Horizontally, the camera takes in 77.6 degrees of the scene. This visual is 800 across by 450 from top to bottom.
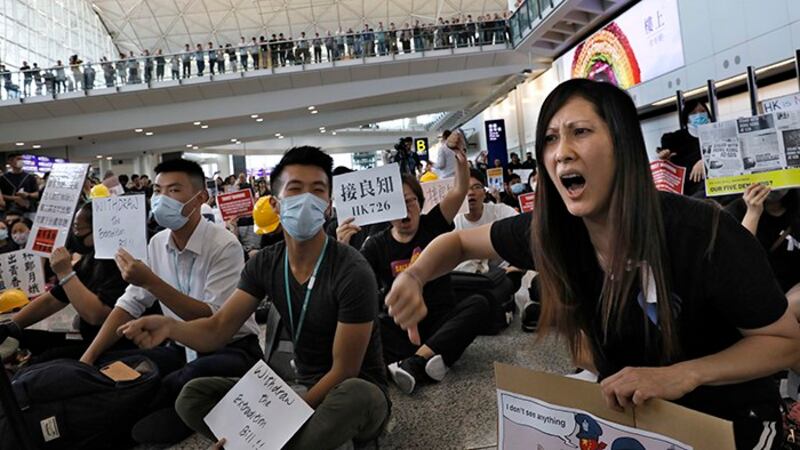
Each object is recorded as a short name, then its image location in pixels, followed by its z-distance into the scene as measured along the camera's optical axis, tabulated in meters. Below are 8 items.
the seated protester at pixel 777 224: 2.64
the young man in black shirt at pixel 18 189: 7.33
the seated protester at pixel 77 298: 2.88
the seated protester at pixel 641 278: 1.17
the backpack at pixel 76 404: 2.14
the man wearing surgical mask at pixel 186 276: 2.51
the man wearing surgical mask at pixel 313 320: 1.88
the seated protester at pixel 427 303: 2.86
